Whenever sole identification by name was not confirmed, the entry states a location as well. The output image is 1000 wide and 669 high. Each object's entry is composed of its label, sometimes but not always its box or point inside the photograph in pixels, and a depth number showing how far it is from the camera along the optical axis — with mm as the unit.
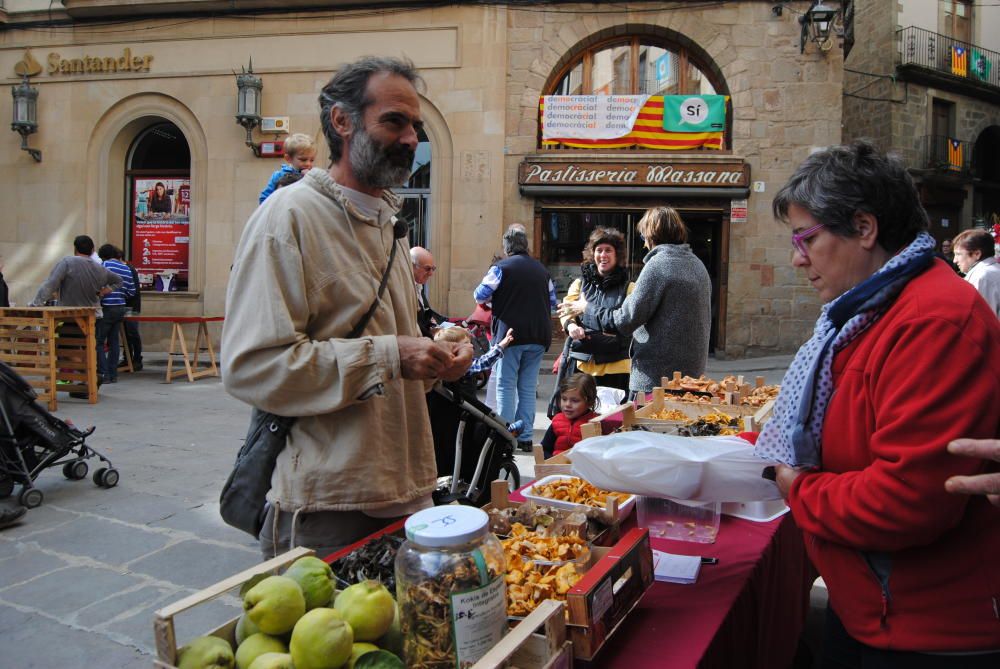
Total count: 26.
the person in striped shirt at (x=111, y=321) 10523
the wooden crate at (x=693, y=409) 3734
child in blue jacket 5332
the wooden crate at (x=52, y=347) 8562
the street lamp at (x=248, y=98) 13609
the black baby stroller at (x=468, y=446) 4613
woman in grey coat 4734
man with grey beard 1813
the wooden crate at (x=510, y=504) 2150
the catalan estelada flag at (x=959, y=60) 22406
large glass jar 1344
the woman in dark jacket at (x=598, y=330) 5535
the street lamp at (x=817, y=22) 12297
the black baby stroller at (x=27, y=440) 5160
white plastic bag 2029
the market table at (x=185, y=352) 10297
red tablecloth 1713
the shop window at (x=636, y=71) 13578
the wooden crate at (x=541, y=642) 1351
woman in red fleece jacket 1460
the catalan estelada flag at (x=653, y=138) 13312
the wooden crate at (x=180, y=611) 1367
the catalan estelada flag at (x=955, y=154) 22297
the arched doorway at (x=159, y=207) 15070
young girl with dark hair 4672
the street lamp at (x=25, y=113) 14602
